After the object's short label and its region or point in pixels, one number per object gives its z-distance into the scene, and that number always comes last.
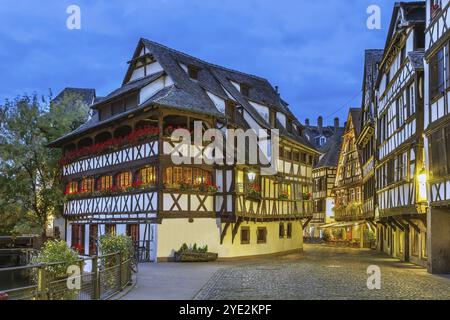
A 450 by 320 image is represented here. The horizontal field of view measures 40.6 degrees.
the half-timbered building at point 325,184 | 64.12
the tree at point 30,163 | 39.09
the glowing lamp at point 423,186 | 23.52
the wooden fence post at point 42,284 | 11.70
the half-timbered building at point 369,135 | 39.66
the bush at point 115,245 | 18.84
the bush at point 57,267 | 12.14
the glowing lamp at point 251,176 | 32.55
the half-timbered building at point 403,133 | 24.91
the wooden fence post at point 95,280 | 14.23
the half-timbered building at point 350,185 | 49.69
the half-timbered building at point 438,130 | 21.17
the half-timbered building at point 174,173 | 30.02
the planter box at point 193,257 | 29.48
